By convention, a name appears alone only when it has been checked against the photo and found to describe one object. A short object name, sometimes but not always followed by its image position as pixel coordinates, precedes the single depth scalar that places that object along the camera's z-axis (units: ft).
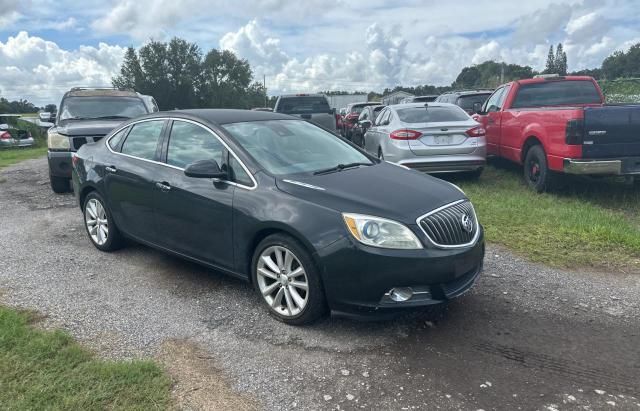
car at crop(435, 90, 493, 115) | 45.98
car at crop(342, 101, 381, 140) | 66.85
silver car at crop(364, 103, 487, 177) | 29.76
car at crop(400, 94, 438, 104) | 59.44
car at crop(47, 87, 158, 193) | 28.43
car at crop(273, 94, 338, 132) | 50.31
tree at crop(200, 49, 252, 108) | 255.66
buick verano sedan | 11.91
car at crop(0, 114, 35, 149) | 68.59
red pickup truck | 23.34
